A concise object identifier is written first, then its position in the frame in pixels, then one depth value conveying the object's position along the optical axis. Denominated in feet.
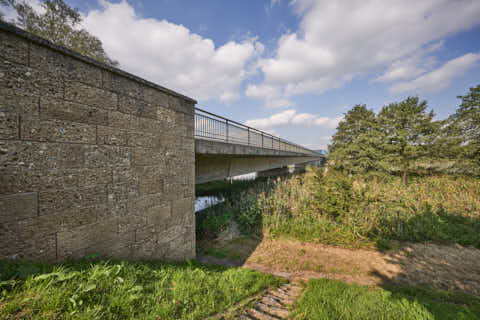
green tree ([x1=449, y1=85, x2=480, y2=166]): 44.65
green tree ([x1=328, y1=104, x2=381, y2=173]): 52.32
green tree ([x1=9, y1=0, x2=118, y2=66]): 40.86
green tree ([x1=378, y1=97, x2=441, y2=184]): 46.96
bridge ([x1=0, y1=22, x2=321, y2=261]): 7.98
